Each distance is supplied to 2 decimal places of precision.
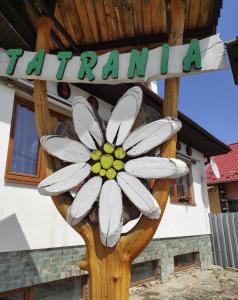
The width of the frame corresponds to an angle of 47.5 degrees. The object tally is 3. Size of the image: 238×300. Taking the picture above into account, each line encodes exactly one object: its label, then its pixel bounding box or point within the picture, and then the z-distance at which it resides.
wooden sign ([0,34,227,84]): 2.07
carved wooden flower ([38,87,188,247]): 1.91
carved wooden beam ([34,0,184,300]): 1.85
